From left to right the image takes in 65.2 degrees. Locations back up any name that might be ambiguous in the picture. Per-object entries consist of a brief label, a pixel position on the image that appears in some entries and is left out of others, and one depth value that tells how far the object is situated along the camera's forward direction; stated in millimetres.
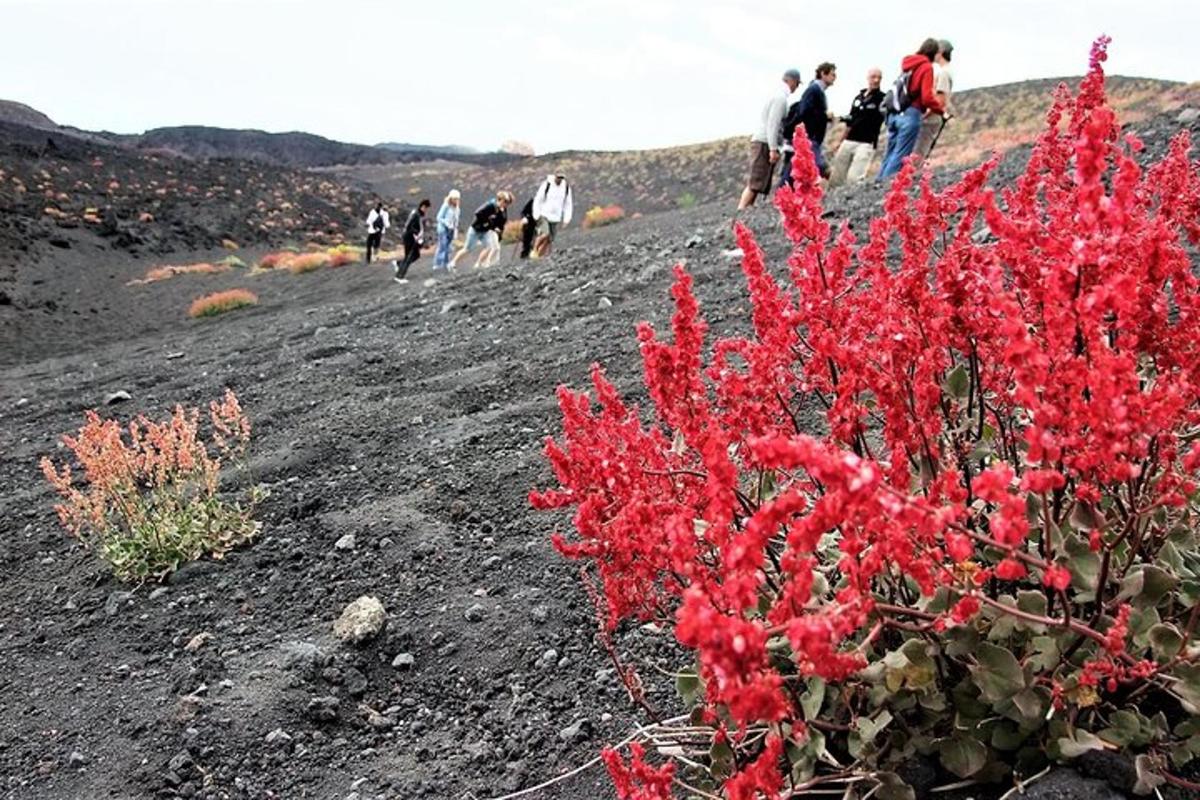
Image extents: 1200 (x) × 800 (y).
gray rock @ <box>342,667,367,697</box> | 2773
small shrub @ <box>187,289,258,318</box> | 16578
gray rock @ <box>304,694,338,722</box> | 2682
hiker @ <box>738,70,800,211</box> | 10117
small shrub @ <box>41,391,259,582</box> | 3549
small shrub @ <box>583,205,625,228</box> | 25766
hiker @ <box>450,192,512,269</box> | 14539
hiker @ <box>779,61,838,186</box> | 9648
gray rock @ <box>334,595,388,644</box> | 2963
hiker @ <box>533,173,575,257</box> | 13047
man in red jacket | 9156
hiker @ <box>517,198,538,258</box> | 14375
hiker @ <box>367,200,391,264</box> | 19808
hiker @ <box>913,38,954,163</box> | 9445
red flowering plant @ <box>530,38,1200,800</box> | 1165
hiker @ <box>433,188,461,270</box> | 15070
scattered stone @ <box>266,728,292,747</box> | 2600
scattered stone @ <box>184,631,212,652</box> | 3096
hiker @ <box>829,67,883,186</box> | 10656
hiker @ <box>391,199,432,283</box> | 16438
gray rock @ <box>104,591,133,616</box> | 3408
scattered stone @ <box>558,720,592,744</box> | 2371
